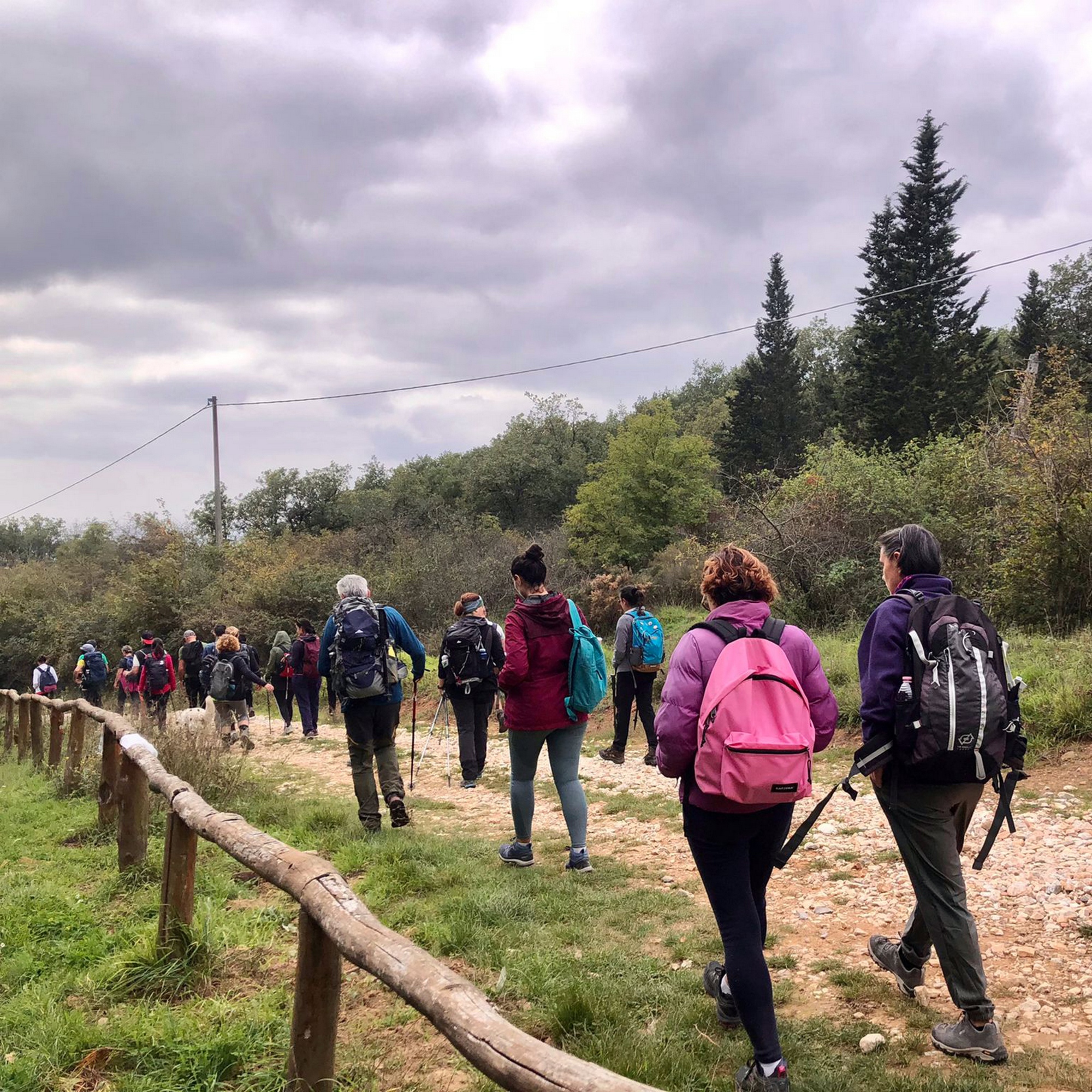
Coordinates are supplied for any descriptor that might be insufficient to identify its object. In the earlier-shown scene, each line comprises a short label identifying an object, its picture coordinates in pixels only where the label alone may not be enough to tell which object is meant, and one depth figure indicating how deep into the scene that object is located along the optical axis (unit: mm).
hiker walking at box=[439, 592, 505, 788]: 8352
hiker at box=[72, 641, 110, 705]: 16531
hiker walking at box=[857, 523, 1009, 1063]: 2975
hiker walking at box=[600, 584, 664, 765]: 8656
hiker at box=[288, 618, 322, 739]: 12422
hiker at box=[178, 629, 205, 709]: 14172
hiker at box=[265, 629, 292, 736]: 13039
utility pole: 30828
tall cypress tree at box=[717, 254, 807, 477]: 40188
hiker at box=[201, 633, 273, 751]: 11266
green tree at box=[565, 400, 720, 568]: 28375
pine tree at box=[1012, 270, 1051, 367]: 36062
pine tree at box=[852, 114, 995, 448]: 32531
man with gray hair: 5820
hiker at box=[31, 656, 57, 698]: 16422
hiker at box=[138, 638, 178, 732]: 14062
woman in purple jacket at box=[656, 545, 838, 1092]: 2795
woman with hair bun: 4961
